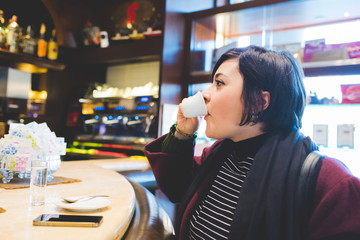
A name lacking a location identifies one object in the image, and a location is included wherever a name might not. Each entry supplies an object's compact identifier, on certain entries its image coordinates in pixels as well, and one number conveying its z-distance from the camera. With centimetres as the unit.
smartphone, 80
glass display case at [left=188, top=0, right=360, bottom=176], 274
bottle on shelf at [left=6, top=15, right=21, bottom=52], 388
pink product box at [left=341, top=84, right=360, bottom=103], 269
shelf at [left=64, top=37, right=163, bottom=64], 373
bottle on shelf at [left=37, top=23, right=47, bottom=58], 421
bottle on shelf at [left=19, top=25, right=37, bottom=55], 407
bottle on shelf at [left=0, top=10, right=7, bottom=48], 381
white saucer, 93
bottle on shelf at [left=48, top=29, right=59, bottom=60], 431
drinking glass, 102
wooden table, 74
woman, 88
